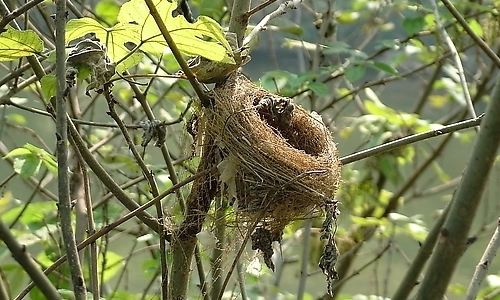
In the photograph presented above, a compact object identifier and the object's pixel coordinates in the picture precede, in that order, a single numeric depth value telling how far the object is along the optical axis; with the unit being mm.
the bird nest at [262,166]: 2049
